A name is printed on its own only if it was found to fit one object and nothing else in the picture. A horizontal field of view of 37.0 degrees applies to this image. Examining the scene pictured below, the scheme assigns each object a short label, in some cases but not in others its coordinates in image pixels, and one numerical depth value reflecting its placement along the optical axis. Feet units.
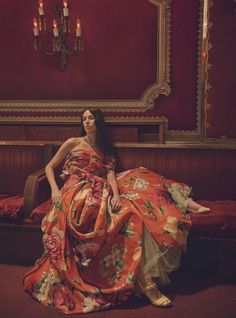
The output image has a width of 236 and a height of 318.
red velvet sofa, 8.41
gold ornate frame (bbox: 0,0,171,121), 10.81
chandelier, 10.54
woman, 7.62
